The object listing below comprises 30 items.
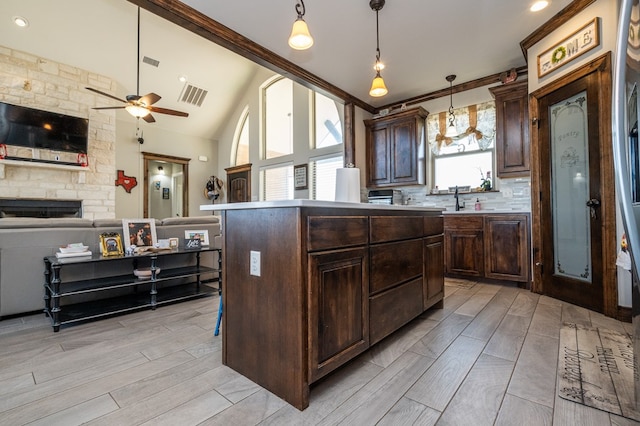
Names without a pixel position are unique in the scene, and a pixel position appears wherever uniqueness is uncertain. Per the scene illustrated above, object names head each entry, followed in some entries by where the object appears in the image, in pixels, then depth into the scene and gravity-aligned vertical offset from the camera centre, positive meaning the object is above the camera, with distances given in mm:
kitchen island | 1317 -369
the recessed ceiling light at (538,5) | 2676 +1975
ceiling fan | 4328 +1766
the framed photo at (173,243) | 3175 -270
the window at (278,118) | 6879 +2470
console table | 2391 -585
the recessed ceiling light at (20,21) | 4434 +3121
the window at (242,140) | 8125 +2237
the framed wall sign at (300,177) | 6348 +910
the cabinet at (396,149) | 4430 +1084
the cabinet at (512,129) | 3514 +1070
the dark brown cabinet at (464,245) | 3658 -396
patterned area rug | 1359 -887
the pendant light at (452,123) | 4402 +1402
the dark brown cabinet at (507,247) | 3364 -400
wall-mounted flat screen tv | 4676 +1583
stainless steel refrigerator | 849 +301
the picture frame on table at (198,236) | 3414 -207
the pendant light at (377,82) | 2662 +1280
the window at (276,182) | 6844 +884
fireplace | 4801 +225
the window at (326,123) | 5926 +1991
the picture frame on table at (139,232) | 2930 -137
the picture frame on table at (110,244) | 2713 -238
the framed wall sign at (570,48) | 2625 +1642
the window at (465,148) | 4125 +1002
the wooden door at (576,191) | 2512 +220
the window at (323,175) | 5909 +884
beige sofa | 2436 -257
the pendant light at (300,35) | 2055 +1314
